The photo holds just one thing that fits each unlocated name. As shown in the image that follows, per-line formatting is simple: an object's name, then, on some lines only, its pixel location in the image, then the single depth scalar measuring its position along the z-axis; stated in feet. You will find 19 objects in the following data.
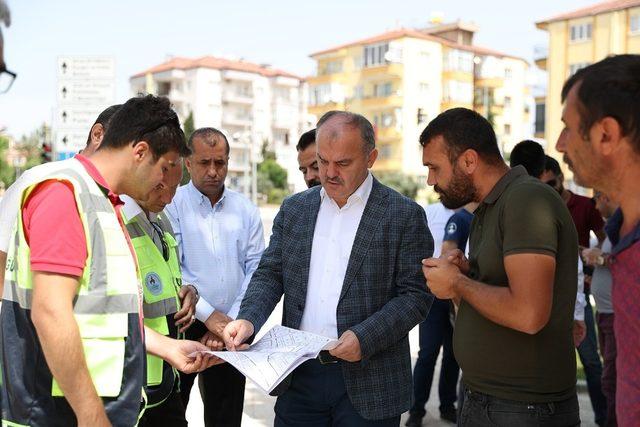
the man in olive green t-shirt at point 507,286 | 9.39
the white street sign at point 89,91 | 35.83
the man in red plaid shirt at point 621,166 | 6.79
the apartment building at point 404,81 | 214.69
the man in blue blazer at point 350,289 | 11.94
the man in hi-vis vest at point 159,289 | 11.54
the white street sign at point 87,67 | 35.63
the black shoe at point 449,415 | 22.22
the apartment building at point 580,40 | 151.53
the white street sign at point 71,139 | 36.73
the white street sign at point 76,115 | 36.09
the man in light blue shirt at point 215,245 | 16.34
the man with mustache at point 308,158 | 18.49
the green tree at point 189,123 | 249.96
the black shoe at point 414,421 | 21.49
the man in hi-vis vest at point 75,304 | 7.89
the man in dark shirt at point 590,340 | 20.76
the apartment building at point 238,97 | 307.58
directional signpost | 35.81
